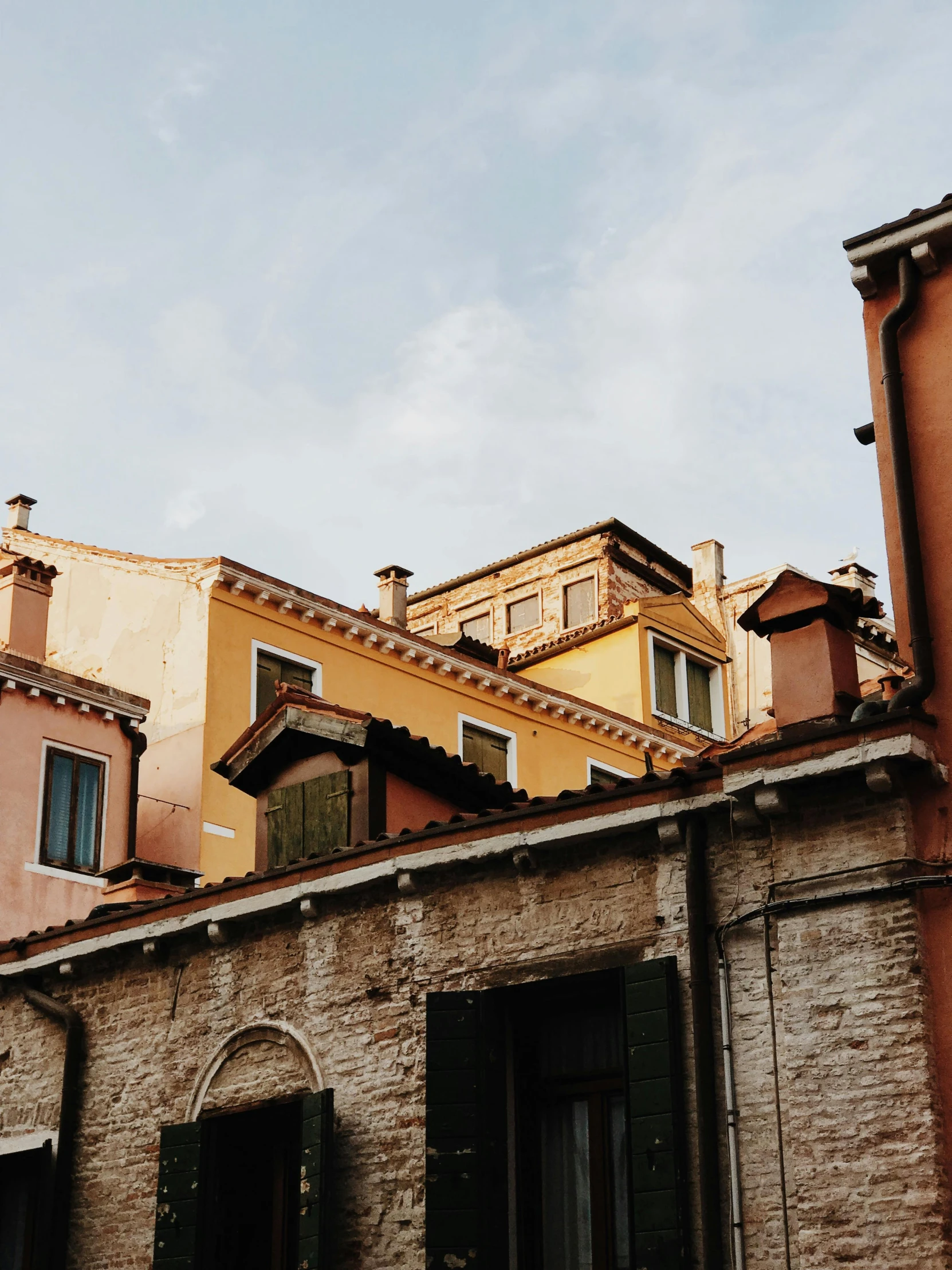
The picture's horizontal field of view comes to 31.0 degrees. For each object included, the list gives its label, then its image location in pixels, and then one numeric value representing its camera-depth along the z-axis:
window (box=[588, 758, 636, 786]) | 26.41
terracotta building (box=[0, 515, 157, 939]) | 18.55
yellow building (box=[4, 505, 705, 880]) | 21.28
